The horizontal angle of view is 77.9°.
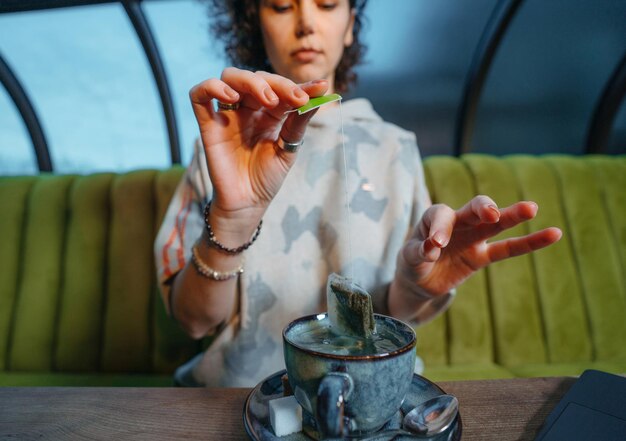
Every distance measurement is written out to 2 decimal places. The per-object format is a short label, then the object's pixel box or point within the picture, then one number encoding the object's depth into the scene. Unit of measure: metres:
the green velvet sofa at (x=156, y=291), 1.45
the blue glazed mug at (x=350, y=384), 0.33
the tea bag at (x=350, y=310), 0.44
